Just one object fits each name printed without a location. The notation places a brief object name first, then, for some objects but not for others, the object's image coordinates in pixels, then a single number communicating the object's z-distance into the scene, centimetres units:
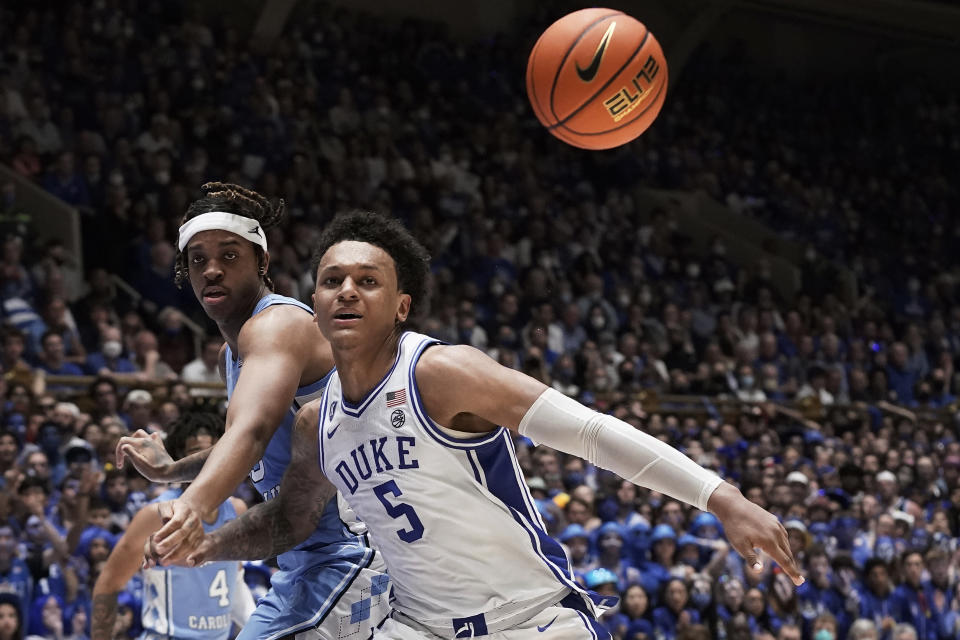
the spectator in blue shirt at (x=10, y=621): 619
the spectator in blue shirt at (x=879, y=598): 925
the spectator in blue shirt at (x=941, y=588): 952
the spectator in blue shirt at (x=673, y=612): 808
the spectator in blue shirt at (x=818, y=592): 898
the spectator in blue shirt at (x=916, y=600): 941
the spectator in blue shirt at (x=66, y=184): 1050
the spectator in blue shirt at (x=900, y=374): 1368
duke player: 287
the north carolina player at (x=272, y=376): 336
